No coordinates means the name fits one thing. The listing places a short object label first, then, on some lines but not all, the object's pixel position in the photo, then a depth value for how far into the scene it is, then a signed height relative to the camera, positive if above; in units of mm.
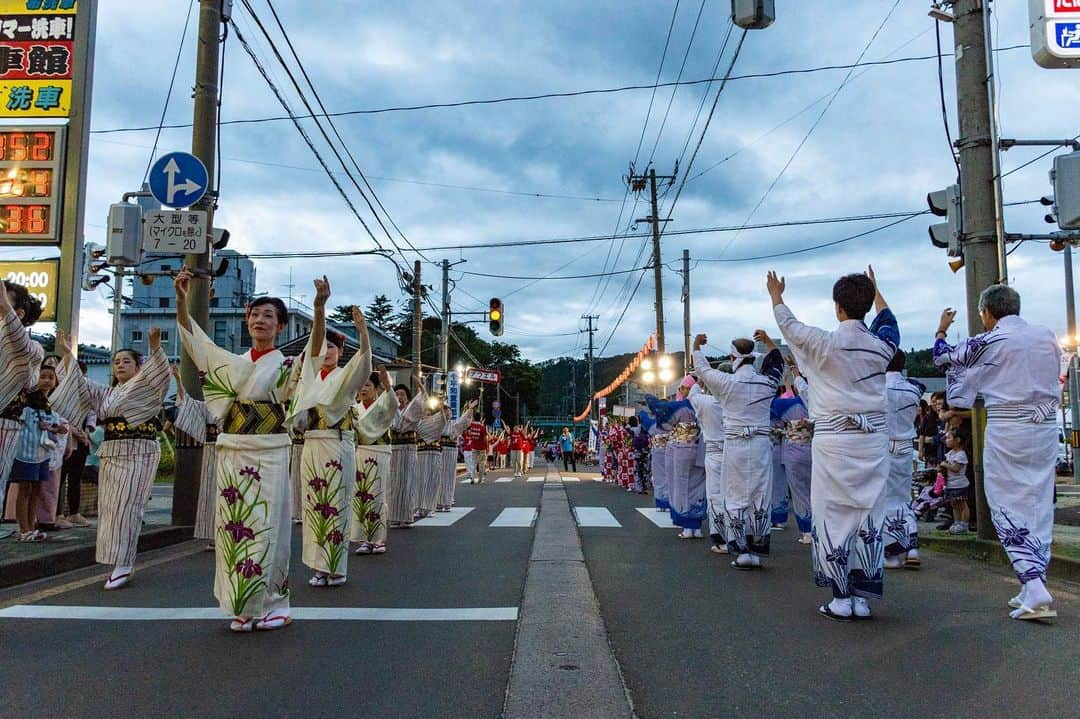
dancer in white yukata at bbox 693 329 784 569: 6730 -183
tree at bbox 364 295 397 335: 69938 +9876
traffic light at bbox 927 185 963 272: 7918 +2060
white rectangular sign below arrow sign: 8945 +2095
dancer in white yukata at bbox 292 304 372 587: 5332 -329
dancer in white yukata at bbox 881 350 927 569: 6598 -395
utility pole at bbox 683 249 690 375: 33719 +5421
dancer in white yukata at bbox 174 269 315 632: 4402 -272
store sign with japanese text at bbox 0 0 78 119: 10289 +4690
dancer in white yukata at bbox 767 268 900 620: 4703 -73
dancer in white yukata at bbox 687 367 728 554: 7395 -261
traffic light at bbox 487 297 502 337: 24547 +3313
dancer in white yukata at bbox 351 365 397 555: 7703 -467
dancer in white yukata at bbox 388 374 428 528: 9969 -473
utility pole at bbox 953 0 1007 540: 7539 +2488
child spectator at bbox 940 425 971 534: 9375 -647
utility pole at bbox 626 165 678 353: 28805 +7435
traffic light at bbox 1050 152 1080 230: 6590 +1941
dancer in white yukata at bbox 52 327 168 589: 5773 -119
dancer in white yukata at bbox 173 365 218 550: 7641 -184
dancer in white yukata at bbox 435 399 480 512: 12875 -467
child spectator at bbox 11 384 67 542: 7402 -291
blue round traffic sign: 8891 +2664
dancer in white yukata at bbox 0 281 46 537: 4418 +362
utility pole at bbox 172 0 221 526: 9031 +2617
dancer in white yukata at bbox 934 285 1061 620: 4703 -26
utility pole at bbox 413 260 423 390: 26964 +3949
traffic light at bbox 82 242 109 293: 16469 +3736
